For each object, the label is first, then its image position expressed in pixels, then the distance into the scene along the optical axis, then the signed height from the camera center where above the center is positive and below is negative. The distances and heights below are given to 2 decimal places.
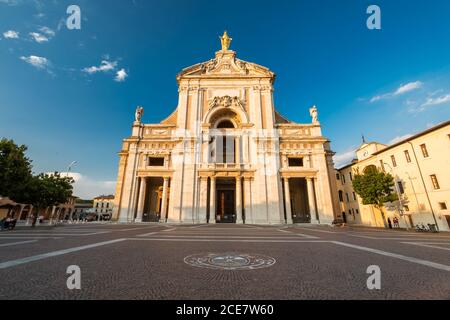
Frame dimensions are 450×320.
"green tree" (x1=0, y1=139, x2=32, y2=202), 21.34 +4.67
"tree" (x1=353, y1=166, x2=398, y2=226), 24.97 +3.38
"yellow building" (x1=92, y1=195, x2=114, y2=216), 76.71 +4.60
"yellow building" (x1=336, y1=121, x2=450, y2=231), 21.44 +4.41
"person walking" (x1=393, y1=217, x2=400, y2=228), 25.48 -0.90
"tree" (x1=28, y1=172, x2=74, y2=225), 22.03 +2.86
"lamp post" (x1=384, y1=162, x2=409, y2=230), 24.39 +2.19
